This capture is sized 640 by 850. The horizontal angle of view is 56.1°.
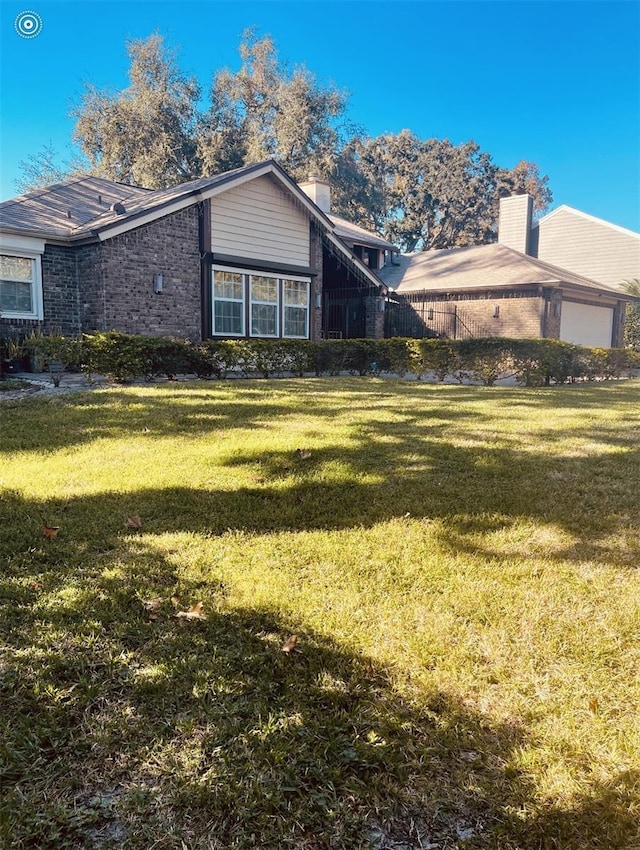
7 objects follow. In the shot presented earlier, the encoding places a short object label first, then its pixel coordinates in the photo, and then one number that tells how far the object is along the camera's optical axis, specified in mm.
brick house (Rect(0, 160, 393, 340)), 12883
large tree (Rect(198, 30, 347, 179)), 34812
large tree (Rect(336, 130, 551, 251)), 47375
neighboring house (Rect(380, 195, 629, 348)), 21156
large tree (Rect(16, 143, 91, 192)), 34094
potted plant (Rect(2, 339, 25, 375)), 11317
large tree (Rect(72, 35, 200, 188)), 33188
